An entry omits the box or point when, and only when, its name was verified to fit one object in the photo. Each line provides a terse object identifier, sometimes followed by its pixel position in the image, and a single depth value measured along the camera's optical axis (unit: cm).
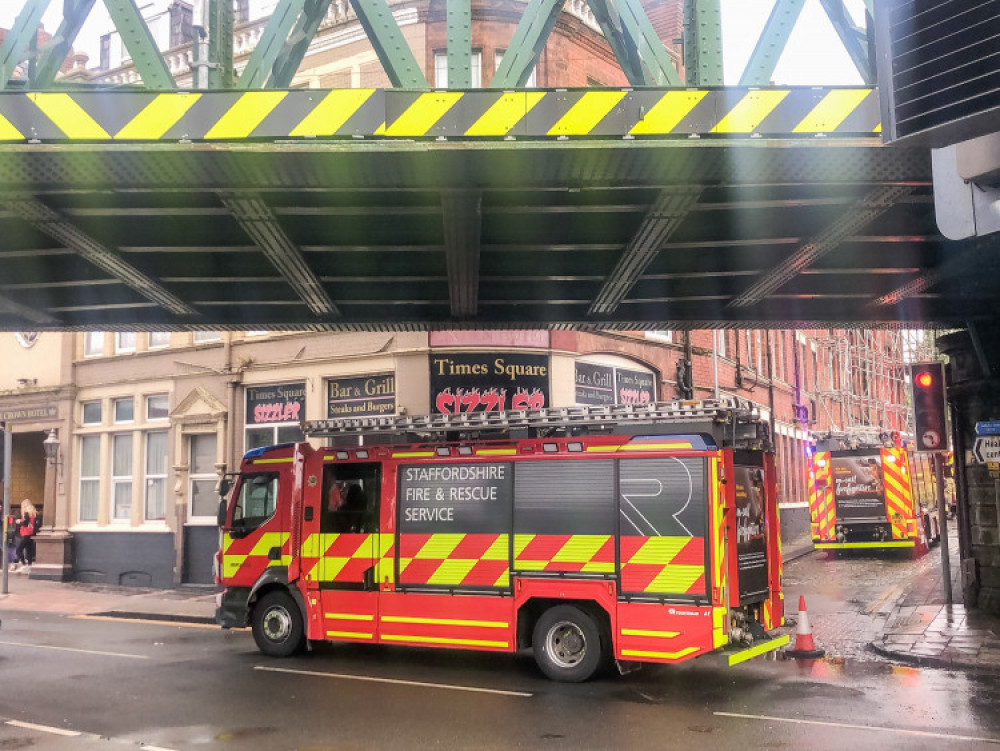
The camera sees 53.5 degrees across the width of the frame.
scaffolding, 3875
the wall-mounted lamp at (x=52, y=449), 2367
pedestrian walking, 2425
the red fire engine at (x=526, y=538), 995
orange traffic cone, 1174
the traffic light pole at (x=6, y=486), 1978
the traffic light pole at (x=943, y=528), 1426
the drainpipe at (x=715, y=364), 2298
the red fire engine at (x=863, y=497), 2427
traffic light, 1424
